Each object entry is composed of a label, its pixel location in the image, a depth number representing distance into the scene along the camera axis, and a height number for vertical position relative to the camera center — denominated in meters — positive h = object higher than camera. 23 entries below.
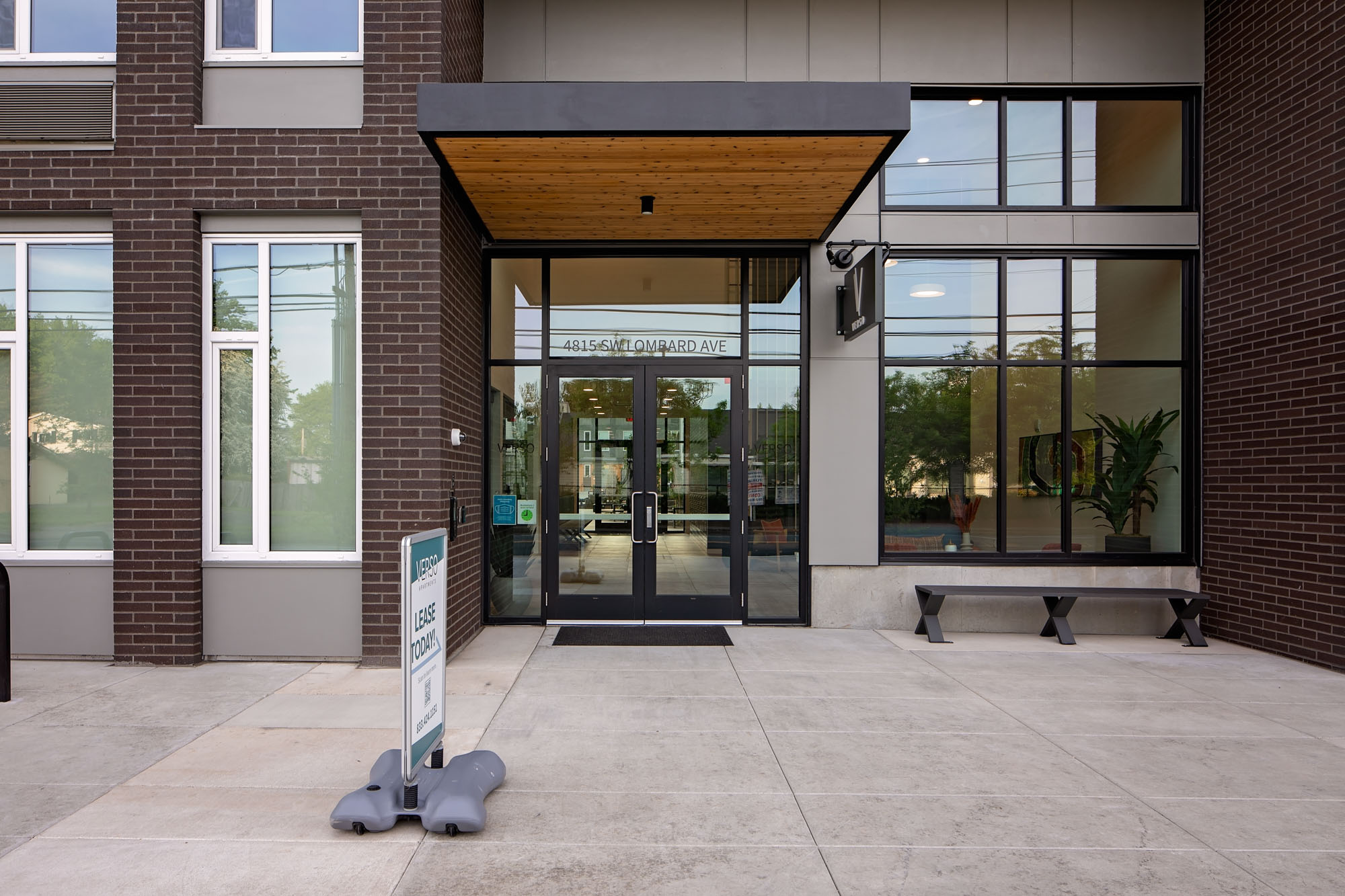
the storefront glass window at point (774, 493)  7.89 -0.44
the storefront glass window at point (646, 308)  7.96 +1.58
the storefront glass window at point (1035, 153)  7.98 +3.29
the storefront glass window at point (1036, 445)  7.89 +0.09
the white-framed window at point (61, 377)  6.45 +0.65
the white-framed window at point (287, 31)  6.39 +3.69
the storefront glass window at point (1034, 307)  7.92 +1.60
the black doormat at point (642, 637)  7.09 -1.85
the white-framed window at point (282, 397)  6.36 +0.47
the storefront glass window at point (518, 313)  7.97 +1.52
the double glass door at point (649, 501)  7.86 -0.53
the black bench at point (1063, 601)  7.23 -1.47
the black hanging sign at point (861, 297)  6.77 +1.52
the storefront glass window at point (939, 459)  7.90 -0.07
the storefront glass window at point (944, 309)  7.95 +1.57
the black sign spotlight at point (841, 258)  7.71 +2.06
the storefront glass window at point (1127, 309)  7.89 +1.57
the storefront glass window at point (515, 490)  7.83 -0.42
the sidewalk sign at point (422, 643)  3.31 -0.93
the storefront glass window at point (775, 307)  7.94 +1.59
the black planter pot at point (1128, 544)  7.86 -0.98
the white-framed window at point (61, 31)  6.46 +3.72
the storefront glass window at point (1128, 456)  7.90 -0.03
